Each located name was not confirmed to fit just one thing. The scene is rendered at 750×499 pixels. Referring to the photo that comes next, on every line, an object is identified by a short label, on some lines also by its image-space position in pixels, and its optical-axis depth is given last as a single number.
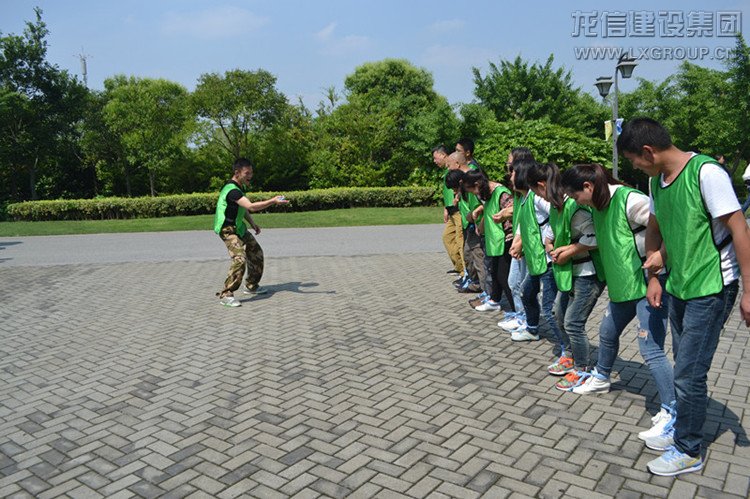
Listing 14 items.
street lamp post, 15.32
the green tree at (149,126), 30.39
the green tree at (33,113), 29.83
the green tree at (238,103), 28.19
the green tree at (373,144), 27.93
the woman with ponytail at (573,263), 4.27
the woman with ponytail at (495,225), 6.39
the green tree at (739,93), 23.34
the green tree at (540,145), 25.11
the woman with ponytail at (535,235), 5.04
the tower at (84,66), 52.68
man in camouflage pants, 7.95
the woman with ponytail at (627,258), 3.69
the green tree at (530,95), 31.25
